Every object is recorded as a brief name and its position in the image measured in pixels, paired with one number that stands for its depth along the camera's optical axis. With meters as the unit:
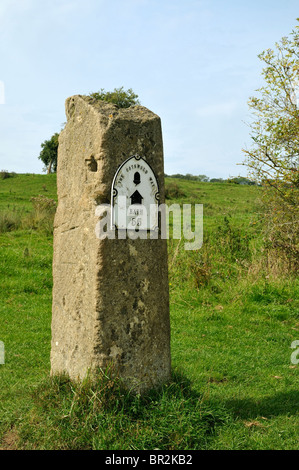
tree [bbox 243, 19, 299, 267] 9.22
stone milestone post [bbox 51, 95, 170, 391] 4.04
